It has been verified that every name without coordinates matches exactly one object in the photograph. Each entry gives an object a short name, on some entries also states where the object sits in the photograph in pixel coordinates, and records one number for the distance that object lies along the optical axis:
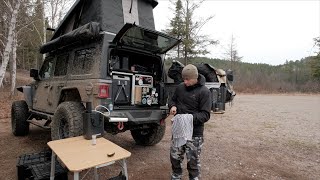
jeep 3.12
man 2.64
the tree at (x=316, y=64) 27.09
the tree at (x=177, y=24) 16.48
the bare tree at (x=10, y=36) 7.92
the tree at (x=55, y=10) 14.38
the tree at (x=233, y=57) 28.19
